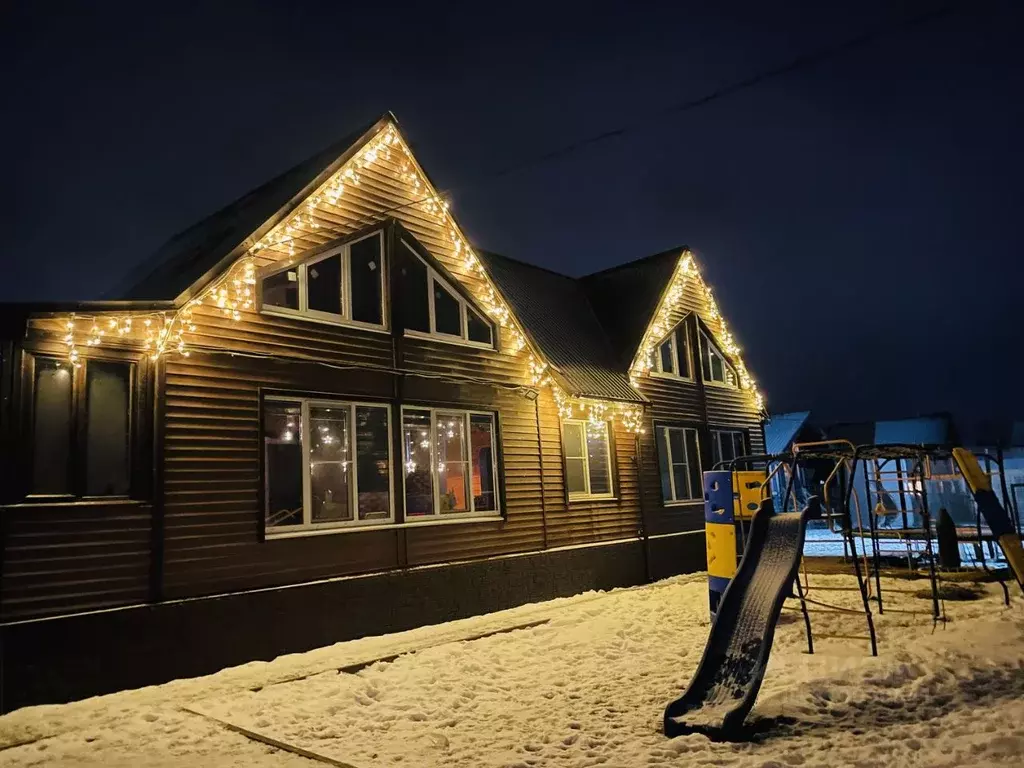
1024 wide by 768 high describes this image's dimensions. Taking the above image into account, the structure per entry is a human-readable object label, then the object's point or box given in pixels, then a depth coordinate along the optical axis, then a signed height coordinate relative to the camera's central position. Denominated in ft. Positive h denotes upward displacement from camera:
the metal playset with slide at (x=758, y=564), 20.87 -3.36
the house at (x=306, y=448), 26.81 +2.83
